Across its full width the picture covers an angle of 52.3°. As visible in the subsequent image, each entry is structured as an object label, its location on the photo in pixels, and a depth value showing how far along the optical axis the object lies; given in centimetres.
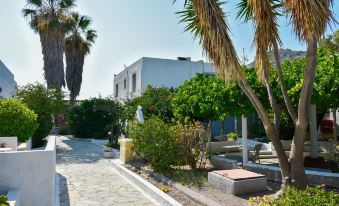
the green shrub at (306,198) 464
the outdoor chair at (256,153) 1235
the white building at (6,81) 2542
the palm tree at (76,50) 3078
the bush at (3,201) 516
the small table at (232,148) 1551
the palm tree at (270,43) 584
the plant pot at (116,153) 1775
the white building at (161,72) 2567
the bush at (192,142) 1159
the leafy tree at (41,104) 2077
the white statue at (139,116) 1495
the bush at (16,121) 1484
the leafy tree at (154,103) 2012
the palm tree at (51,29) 2717
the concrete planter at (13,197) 584
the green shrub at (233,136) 2017
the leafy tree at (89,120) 2784
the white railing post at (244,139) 1191
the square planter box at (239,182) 862
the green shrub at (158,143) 1137
